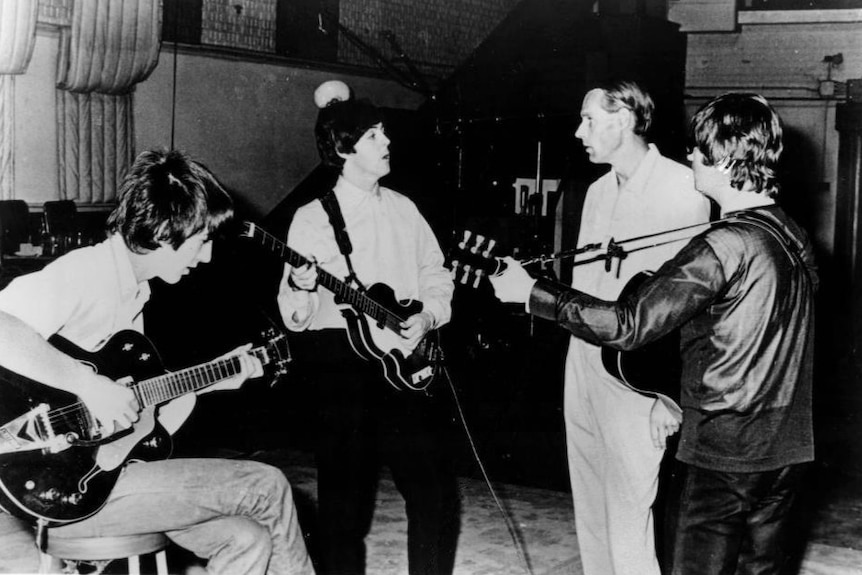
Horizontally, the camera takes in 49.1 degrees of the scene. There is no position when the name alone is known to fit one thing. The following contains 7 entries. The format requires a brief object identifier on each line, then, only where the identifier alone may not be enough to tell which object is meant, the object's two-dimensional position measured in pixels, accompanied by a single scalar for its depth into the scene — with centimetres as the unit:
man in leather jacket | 250
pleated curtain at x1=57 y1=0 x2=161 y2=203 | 700
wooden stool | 264
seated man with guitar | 249
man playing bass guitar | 349
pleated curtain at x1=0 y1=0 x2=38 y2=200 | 631
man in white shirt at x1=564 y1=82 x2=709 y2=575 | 324
